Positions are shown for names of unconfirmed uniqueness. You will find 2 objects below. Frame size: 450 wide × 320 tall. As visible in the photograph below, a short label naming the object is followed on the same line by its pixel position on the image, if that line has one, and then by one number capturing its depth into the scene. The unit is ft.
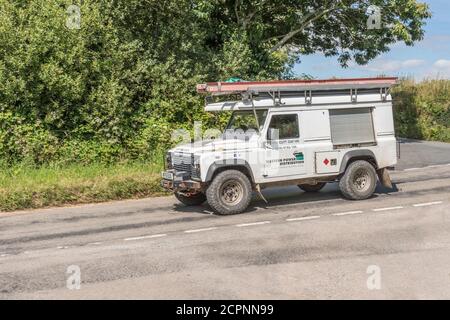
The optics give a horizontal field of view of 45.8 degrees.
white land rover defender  35.91
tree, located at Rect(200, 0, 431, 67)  67.41
